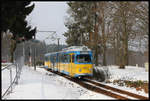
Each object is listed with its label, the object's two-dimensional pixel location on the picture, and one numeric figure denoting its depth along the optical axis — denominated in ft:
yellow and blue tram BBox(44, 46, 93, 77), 68.80
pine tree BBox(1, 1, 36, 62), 37.52
